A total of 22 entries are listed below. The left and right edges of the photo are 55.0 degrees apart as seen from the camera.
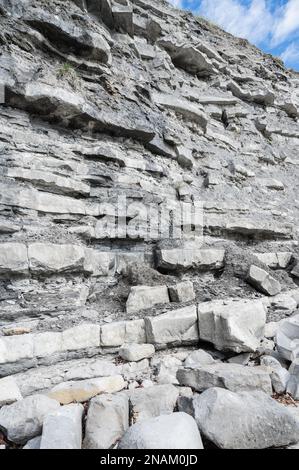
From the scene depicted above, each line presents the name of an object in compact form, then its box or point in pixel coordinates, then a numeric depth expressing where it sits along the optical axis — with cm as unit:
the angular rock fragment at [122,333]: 462
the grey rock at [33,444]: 275
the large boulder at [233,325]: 450
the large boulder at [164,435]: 259
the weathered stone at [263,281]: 635
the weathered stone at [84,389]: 357
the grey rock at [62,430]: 263
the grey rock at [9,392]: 343
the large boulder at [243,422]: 277
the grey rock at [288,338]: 455
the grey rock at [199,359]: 446
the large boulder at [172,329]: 476
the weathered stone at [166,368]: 408
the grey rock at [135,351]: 446
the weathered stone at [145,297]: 525
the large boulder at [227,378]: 368
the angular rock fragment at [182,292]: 552
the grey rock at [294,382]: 382
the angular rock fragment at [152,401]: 337
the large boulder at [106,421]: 284
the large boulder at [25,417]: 294
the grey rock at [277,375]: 390
